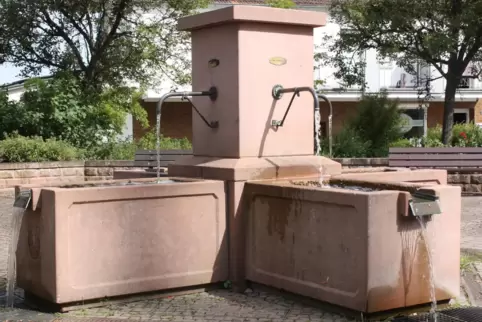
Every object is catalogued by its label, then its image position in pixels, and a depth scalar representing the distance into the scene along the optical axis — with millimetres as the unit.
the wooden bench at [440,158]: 15477
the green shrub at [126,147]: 18562
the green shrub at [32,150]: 16688
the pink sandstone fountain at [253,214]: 5777
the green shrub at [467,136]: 18453
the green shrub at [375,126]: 18375
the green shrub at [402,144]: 18525
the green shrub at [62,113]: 18766
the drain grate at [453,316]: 5638
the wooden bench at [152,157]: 15978
